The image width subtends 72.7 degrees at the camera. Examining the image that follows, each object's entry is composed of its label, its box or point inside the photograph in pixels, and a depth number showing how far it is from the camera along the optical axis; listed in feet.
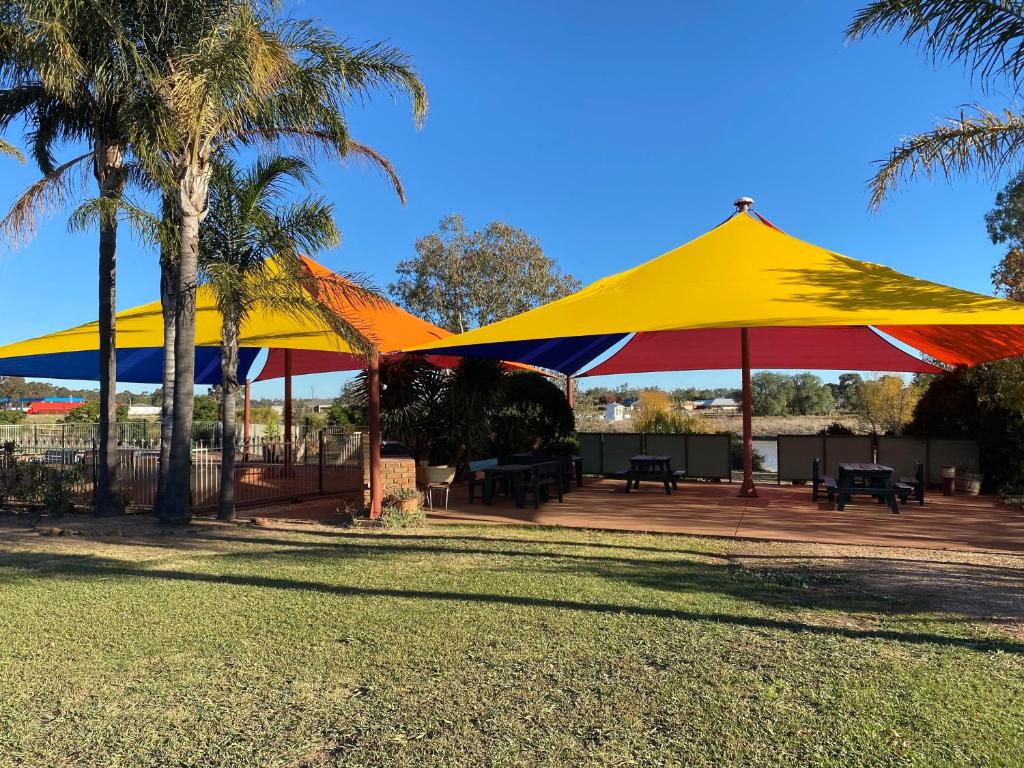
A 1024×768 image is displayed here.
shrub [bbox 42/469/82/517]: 31.40
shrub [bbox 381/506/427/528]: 27.04
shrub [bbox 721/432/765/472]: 55.15
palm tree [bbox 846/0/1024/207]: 21.08
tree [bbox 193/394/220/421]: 105.63
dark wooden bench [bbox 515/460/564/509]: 31.71
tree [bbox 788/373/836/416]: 162.20
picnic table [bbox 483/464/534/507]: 31.89
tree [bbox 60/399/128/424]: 102.61
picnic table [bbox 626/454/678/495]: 36.68
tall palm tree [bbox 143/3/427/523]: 24.89
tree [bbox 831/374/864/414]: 163.80
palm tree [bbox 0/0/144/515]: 24.17
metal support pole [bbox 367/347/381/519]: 28.30
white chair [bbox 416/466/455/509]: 35.45
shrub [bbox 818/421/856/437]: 45.98
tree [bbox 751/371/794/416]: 160.76
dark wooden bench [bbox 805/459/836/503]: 31.76
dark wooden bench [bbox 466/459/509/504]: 34.27
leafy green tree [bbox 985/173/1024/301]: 35.40
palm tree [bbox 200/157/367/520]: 28.35
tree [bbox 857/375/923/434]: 66.74
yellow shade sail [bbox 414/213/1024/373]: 23.47
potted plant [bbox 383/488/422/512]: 28.63
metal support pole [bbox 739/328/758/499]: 34.93
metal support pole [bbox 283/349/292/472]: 45.32
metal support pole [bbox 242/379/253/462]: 58.65
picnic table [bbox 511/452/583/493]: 36.91
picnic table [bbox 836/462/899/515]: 29.25
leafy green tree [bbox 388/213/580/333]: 88.89
